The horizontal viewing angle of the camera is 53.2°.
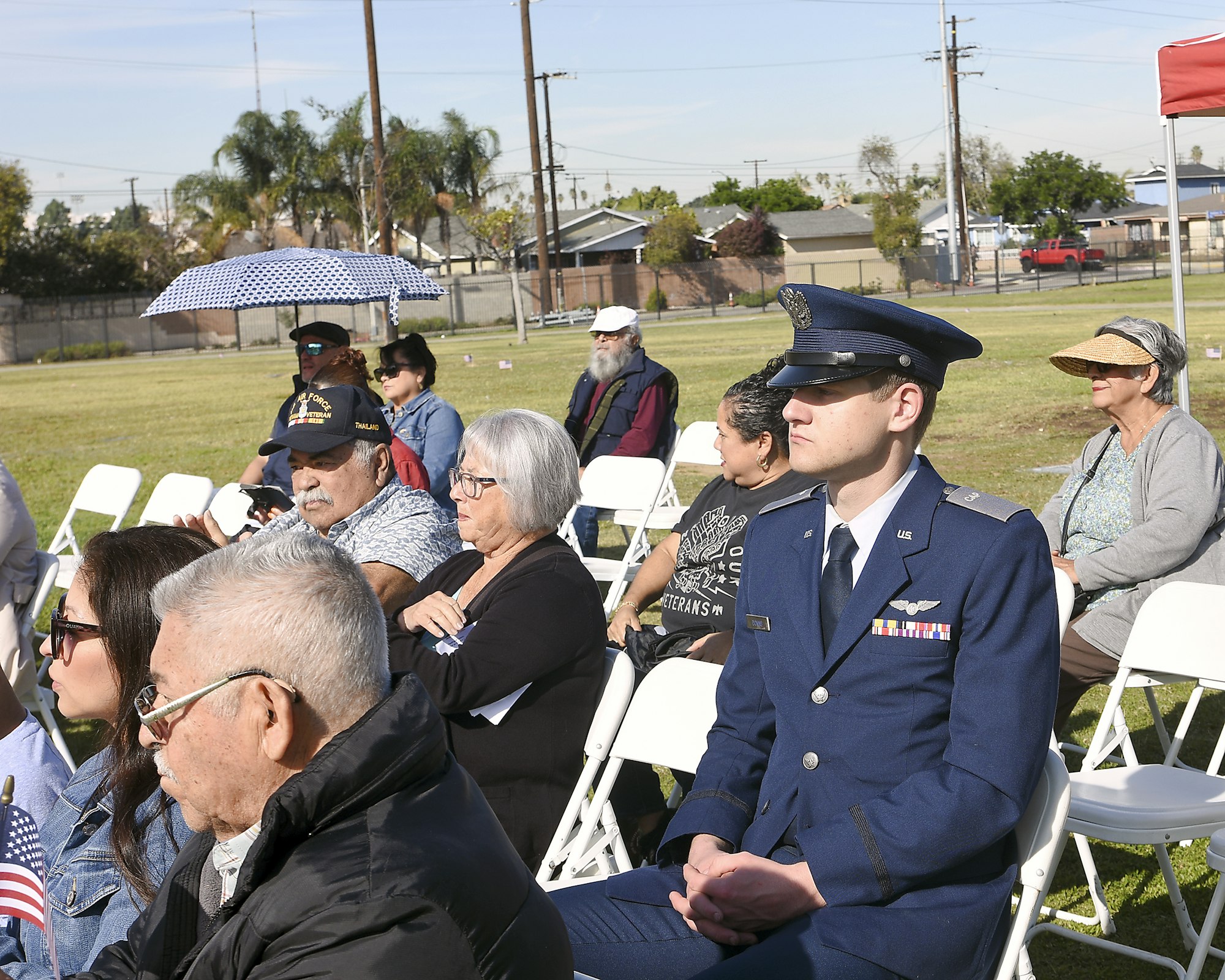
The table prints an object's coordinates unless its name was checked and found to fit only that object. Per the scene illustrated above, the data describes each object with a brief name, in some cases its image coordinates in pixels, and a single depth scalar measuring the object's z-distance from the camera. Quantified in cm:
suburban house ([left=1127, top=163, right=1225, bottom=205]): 10081
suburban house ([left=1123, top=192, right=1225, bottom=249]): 8119
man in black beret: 729
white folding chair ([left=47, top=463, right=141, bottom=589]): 745
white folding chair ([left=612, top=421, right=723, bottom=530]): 720
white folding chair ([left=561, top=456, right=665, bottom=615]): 673
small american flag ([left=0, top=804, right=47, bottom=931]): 193
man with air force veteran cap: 400
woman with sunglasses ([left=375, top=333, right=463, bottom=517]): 699
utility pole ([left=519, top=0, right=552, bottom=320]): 4247
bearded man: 782
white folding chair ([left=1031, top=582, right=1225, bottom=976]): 318
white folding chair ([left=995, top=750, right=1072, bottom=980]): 234
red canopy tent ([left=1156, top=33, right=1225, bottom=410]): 589
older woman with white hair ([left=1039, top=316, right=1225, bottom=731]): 427
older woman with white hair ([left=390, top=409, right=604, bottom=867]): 307
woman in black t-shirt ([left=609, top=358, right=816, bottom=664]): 430
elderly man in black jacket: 146
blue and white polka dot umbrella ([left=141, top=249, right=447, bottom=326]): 789
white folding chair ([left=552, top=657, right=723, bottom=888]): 314
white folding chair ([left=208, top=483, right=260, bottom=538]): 694
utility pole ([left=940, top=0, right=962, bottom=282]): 5212
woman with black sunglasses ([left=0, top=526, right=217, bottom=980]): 232
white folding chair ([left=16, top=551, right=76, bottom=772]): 512
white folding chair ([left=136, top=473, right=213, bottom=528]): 712
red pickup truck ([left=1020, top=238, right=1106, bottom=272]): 6112
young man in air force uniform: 227
